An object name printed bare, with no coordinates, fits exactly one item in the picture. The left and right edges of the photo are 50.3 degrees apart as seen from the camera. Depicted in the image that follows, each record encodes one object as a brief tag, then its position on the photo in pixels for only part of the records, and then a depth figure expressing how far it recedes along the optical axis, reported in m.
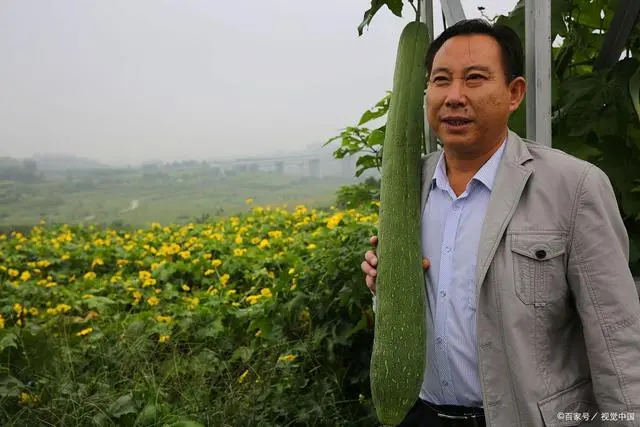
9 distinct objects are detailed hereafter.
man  1.19
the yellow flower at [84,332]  3.47
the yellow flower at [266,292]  3.77
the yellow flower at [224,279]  4.41
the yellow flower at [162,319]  3.81
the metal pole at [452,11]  1.69
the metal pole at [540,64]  1.47
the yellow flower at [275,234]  5.40
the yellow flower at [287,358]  2.69
